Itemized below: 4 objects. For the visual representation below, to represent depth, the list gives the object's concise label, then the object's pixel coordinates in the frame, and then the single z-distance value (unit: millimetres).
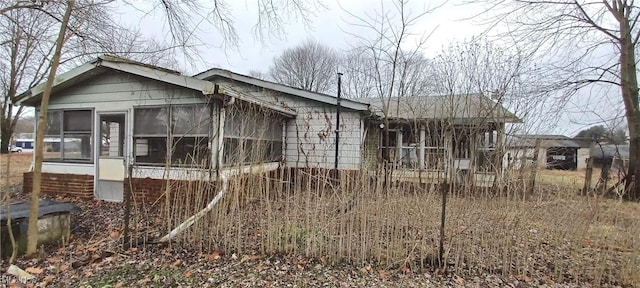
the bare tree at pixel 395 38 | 8125
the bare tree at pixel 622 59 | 9727
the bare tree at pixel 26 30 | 7074
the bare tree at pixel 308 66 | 27547
